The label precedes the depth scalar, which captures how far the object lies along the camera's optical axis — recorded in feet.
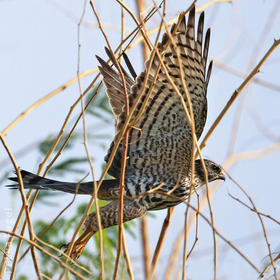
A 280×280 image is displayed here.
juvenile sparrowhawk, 25.93
